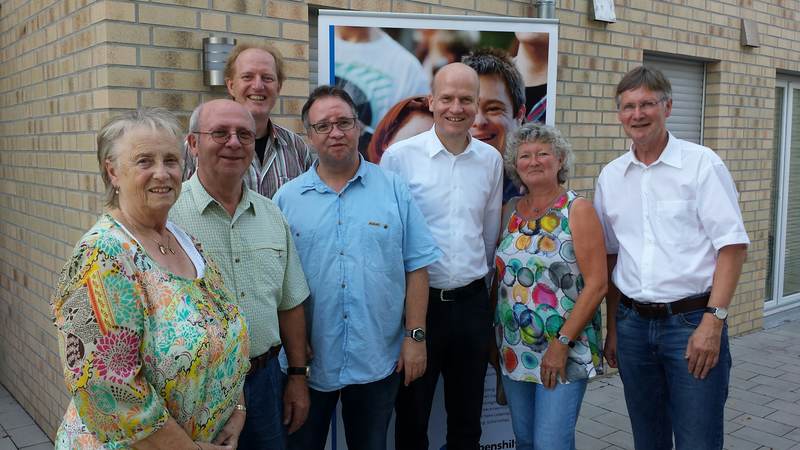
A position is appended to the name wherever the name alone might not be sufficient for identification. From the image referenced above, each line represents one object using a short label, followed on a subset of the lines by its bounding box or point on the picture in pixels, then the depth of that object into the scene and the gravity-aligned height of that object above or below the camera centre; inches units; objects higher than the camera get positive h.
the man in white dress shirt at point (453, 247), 115.0 -16.2
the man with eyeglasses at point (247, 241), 86.4 -11.9
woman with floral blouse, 61.3 -16.7
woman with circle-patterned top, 106.9 -22.9
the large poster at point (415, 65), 128.2 +18.7
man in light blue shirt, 99.9 -18.2
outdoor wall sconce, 122.3 +18.4
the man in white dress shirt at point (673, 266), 104.0 -17.7
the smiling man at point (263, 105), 107.8 +8.2
